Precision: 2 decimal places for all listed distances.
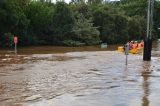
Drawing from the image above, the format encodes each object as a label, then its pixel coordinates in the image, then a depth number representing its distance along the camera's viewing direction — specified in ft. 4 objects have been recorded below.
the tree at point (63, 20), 126.50
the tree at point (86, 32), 130.76
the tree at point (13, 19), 100.80
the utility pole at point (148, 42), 65.26
